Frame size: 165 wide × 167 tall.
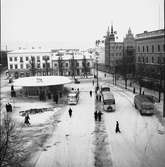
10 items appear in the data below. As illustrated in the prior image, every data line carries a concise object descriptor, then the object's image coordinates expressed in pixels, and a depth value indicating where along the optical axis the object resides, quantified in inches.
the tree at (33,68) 2742.1
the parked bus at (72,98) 1320.1
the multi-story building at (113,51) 3516.2
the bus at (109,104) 1133.1
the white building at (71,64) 3129.9
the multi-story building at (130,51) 2740.2
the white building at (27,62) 3080.7
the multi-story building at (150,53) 1793.7
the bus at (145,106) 1035.9
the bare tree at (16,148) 464.3
